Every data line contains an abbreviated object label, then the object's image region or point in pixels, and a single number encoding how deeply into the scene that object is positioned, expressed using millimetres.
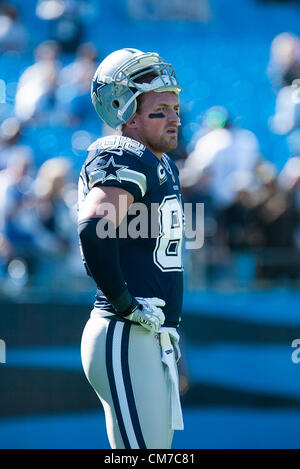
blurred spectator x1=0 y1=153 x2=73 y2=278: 10109
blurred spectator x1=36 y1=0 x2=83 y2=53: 17031
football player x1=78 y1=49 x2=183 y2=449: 5223
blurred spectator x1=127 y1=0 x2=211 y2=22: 18453
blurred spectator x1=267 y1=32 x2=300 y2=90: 14906
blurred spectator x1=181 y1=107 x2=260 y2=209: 12062
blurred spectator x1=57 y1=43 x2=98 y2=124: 14586
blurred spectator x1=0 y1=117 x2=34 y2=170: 12742
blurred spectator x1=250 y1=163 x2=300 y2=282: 10344
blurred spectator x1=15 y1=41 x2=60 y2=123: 14711
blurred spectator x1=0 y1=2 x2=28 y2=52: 16359
